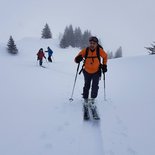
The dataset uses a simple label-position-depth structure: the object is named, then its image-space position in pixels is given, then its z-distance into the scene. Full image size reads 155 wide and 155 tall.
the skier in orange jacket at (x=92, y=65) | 5.06
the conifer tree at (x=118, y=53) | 68.34
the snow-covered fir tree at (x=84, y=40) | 71.00
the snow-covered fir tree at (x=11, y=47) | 41.84
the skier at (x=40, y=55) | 16.67
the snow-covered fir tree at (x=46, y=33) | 63.75
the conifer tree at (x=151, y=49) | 24.01
